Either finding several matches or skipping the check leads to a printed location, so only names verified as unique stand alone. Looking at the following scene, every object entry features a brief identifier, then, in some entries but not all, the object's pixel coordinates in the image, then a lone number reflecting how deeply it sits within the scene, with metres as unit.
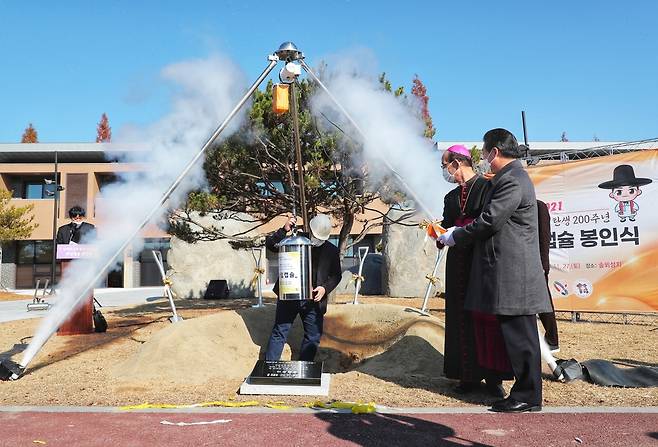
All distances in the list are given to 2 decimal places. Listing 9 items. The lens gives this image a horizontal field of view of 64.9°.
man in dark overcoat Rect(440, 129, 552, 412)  3.72
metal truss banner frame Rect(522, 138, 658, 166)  9.93
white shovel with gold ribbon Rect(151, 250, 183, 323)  9.52
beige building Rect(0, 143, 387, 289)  30.89
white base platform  4.39
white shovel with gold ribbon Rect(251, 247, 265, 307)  10.50
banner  9.52
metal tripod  5.37
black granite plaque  4.51
